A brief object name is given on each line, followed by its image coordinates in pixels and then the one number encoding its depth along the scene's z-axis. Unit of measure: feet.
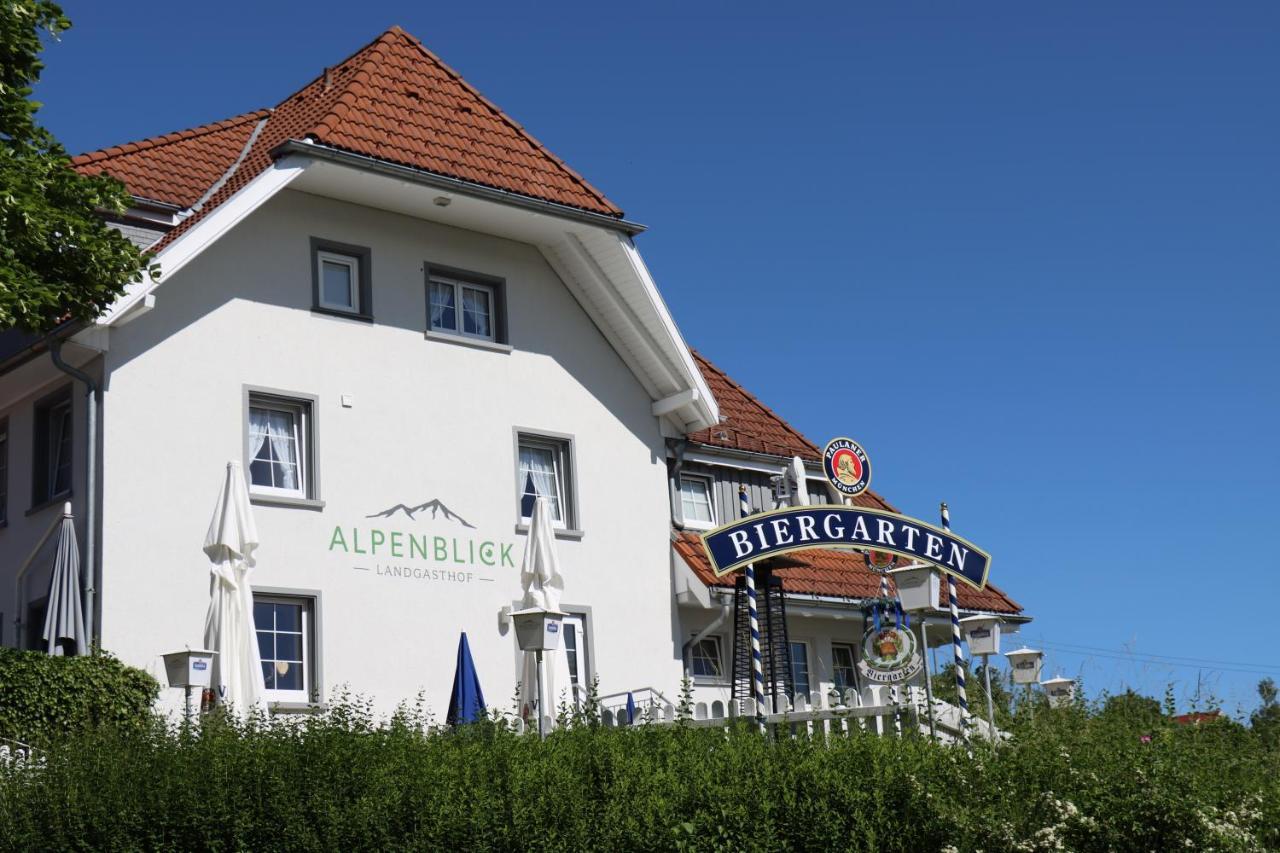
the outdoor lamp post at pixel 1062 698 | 46.68
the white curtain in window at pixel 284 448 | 67.10
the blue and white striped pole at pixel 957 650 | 45.43
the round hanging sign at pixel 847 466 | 84.69
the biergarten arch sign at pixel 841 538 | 52.37
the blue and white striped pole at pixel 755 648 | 49.34
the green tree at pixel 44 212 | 48.29
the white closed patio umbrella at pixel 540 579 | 62.34
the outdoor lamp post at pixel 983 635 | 63.62
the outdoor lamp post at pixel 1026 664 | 70.85
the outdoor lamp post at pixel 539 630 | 56.75
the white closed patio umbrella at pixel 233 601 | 55.26
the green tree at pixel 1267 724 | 48.52
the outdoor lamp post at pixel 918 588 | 53.72
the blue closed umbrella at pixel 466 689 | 59.52
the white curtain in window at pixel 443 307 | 73.92
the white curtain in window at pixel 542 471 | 75.87
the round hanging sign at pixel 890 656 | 68.54
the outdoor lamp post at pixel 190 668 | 53.83
